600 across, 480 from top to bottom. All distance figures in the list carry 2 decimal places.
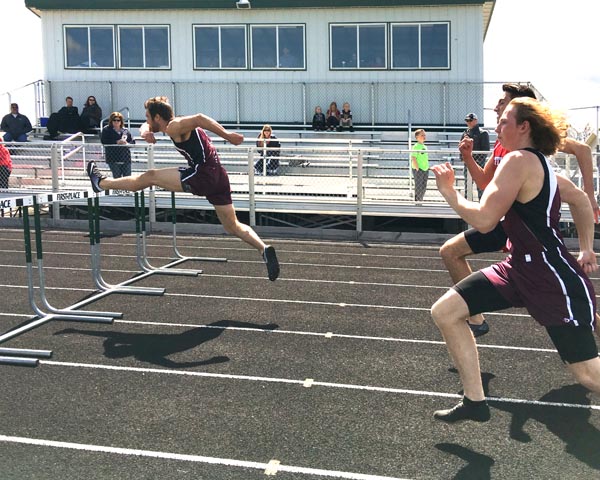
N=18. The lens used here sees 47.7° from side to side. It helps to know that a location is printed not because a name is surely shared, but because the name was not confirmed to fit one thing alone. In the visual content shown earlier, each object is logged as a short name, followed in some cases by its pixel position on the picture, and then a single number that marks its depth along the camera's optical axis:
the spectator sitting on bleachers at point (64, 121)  21.58
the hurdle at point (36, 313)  5.61
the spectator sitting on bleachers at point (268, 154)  14.54
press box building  21.58
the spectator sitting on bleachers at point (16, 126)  19.97
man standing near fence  12.95
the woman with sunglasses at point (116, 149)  14.20
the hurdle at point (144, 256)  8.83
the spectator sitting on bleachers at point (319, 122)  21.19
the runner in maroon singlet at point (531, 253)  3.45
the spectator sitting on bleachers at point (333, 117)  21.25
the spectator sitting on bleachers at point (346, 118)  21.25
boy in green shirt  13.71
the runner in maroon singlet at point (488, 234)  5.00
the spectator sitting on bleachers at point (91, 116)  21.61
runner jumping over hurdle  7.15
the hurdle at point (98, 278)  7.44
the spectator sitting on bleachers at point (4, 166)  14.73
